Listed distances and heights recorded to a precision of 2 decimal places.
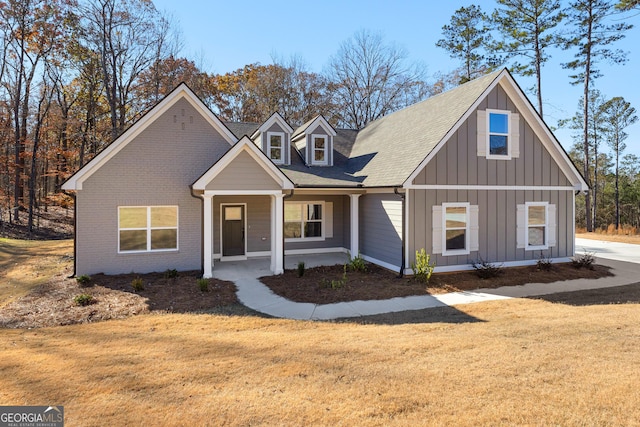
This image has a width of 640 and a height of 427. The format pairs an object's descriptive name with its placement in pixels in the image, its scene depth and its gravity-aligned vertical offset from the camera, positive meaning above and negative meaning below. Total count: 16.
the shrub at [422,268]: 11.13 -1.71
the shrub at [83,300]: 8.98 -2.16
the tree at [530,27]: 27.12 +13.96
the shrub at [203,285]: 10.09 -2.01
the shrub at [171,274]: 11.60 -1.97
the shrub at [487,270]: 11.76 -1.85
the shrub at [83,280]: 10.82 -2.03
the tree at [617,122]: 34.09 +8.62
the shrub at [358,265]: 12.64 -1.82
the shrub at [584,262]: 12.93 -1.74
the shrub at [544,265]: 12.64 -1.78
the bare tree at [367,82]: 33.62 +11.93
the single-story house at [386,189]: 11.77 +0.78
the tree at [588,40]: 25.72 +12.35
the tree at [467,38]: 30.48 +14.72
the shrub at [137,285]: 10.17 -2.03
